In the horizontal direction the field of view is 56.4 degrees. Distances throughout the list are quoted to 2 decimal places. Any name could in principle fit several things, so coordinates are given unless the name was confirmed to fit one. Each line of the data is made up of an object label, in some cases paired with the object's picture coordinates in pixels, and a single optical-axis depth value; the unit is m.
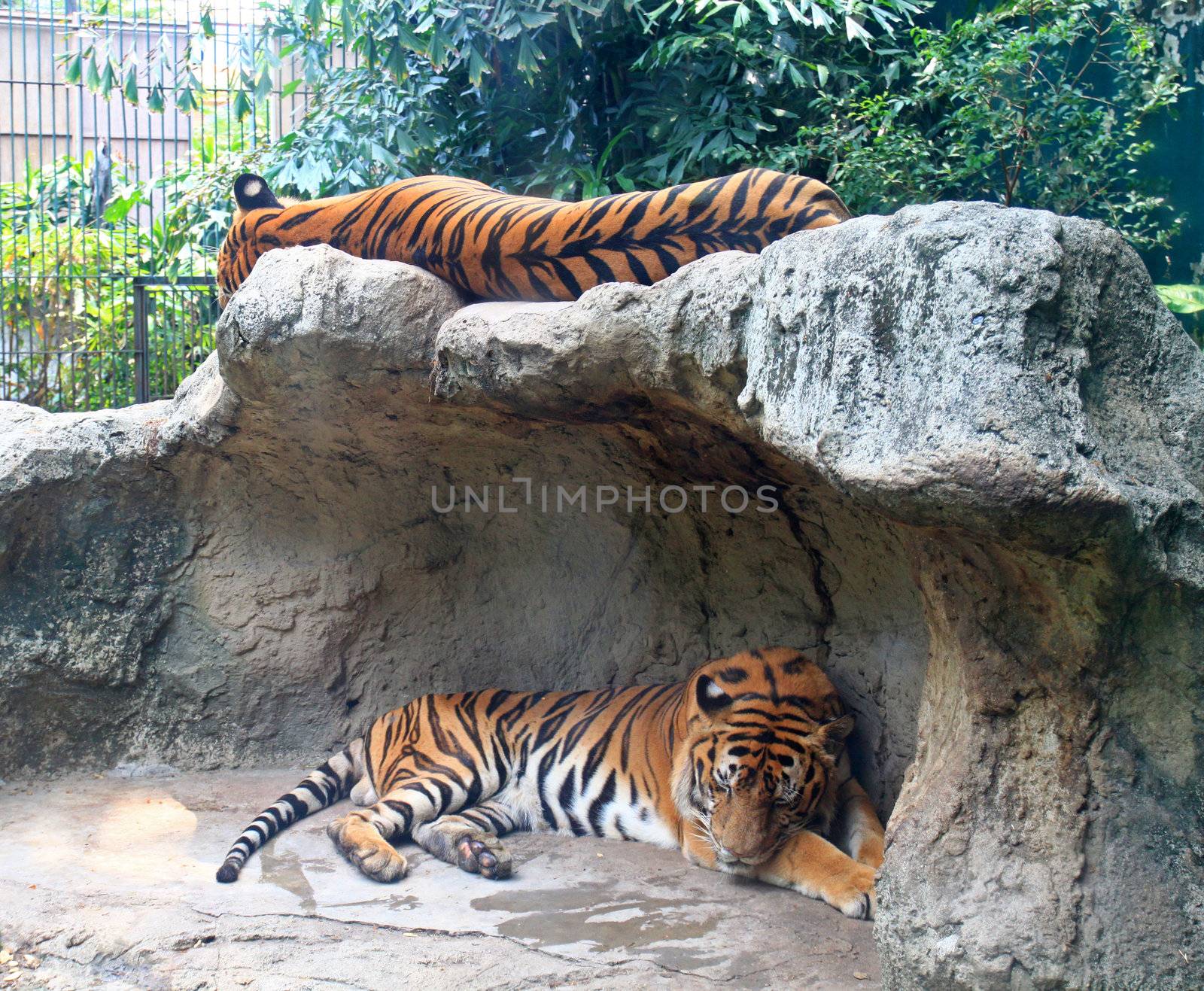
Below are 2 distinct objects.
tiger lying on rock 3.40
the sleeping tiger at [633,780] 3.70
